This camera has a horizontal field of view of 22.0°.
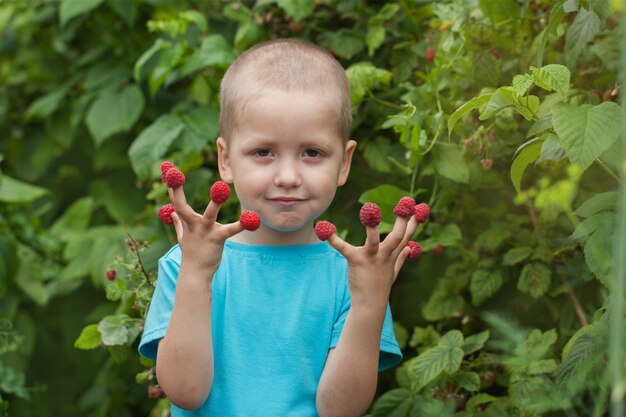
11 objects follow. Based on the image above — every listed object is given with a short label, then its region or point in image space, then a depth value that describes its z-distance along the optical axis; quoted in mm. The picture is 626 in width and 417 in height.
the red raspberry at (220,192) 1507
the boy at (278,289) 1616
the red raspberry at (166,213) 1582
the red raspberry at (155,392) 1903
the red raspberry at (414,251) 1613
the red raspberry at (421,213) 1566
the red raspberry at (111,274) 1956
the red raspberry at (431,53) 2103
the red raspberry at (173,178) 1520
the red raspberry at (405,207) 1550
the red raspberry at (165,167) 1530
